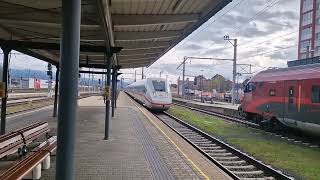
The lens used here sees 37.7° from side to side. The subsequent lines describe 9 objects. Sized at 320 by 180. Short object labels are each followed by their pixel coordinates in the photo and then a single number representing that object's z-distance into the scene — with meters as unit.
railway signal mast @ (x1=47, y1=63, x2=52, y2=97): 34.41
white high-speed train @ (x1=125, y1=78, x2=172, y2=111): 38.31
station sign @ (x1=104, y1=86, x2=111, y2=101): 16.20
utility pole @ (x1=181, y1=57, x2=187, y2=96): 75.38
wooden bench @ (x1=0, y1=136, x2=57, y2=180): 7.85
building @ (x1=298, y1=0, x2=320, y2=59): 89.88
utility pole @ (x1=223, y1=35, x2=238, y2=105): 50.92
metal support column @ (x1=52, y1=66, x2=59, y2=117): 23.60
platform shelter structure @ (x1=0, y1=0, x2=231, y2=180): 5.32
